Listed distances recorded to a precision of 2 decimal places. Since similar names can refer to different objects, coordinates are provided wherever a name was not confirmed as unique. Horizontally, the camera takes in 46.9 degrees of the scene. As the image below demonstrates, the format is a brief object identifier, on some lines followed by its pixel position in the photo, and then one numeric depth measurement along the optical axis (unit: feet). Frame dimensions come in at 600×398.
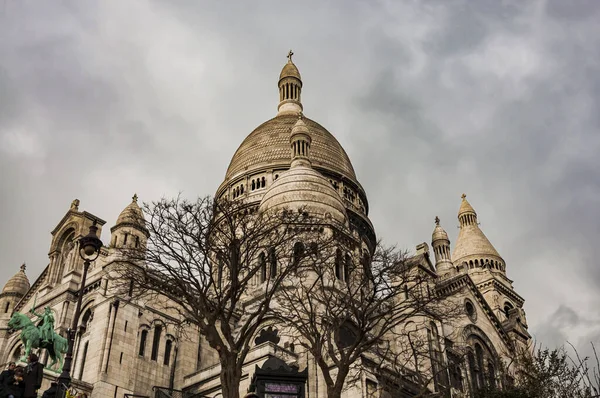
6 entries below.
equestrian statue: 104.27
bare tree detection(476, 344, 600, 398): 91.25
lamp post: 54.24
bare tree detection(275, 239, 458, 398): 69.72
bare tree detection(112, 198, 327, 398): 68.74
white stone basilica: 111.24
